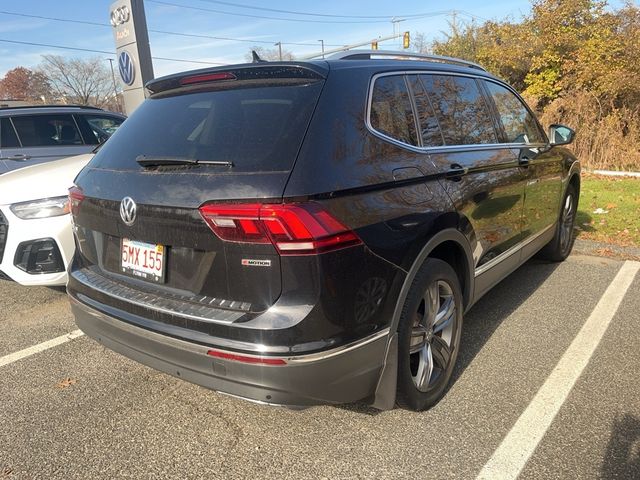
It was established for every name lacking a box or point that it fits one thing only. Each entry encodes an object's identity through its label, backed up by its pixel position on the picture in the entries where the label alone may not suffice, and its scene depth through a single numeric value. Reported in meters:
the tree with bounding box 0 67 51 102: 59.28
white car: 3.76
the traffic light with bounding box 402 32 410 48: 24.15
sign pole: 9.65
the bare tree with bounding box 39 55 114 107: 54.91
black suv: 1.94
